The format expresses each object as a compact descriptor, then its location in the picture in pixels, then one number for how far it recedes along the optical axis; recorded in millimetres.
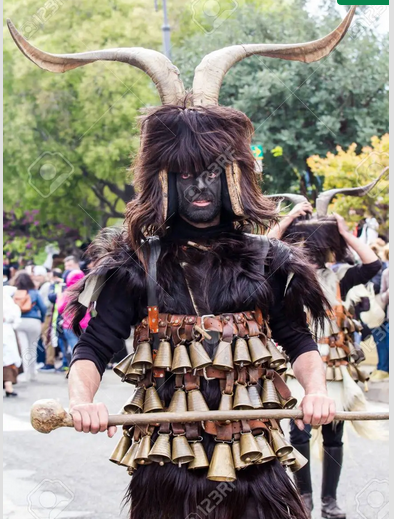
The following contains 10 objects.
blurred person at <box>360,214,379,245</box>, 16688
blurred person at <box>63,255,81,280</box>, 16469
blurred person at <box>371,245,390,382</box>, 13852
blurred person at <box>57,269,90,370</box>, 14117
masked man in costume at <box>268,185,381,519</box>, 6953
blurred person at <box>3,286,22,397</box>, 13820
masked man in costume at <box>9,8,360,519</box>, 3814
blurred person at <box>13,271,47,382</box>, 15289
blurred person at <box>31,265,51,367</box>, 18156
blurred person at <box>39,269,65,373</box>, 16922
